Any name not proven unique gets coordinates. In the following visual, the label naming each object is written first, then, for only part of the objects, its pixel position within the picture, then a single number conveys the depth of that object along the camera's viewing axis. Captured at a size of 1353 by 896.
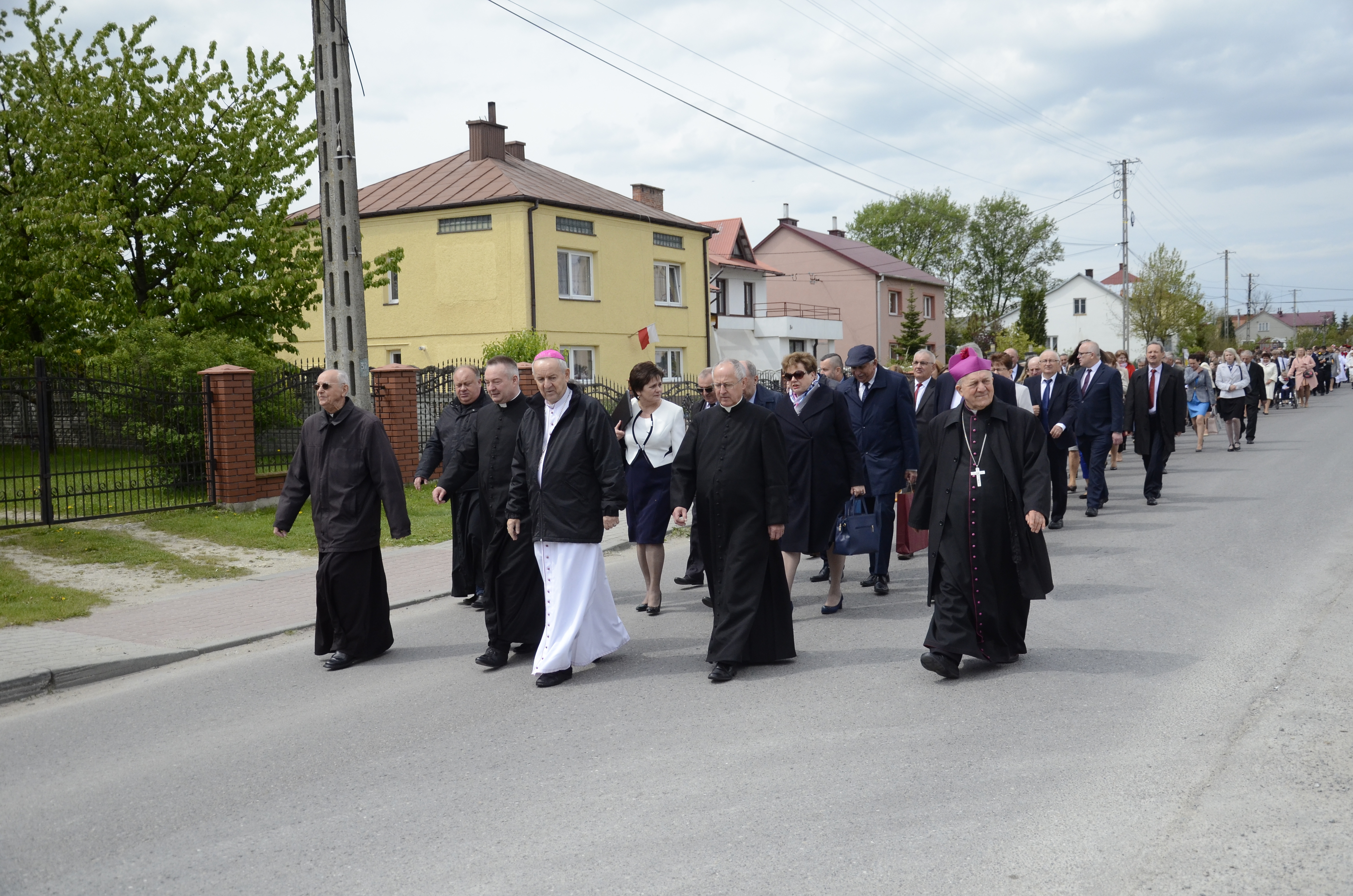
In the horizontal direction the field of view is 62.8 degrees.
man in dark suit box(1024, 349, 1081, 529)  12.21
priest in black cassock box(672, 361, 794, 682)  6.45
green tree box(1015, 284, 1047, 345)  75.38
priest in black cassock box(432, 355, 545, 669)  6.91
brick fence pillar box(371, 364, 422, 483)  16.14
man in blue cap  9.16
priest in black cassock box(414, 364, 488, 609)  8.12
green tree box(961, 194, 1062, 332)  83.44
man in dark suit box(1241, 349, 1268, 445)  21.89
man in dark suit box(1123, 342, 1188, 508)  13.66
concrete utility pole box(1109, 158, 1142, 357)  50.84
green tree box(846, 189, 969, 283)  82.25
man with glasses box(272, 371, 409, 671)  7.12
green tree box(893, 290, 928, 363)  56.41
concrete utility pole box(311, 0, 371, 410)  11.84
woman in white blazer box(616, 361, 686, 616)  8.26
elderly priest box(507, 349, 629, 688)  6.56
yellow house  31.33
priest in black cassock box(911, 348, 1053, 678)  6.07
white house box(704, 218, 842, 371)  45.84
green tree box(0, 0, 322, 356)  21.41
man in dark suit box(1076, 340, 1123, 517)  12.79
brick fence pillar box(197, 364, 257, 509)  13.66
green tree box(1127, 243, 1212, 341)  59.19
